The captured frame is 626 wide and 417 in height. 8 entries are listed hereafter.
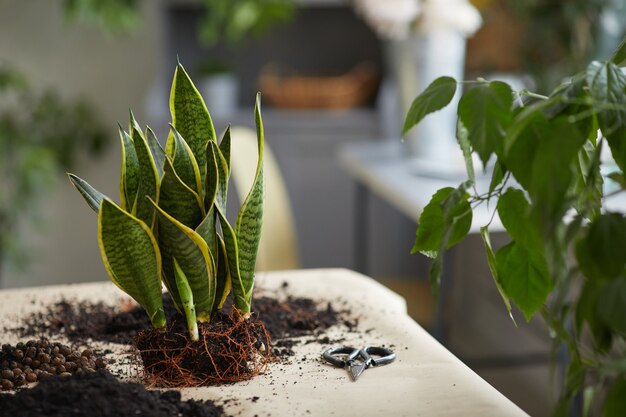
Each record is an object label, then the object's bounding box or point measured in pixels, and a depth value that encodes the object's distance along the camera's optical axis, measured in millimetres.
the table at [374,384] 1265
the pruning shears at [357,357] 1350
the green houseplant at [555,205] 1075
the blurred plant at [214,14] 3438
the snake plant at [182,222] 1335
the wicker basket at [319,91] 3987
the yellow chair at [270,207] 2557
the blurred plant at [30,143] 3669
